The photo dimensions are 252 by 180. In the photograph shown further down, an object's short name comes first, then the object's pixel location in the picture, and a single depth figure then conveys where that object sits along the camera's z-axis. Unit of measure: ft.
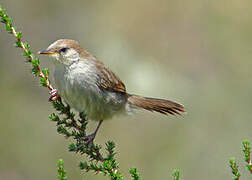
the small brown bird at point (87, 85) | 31.12
